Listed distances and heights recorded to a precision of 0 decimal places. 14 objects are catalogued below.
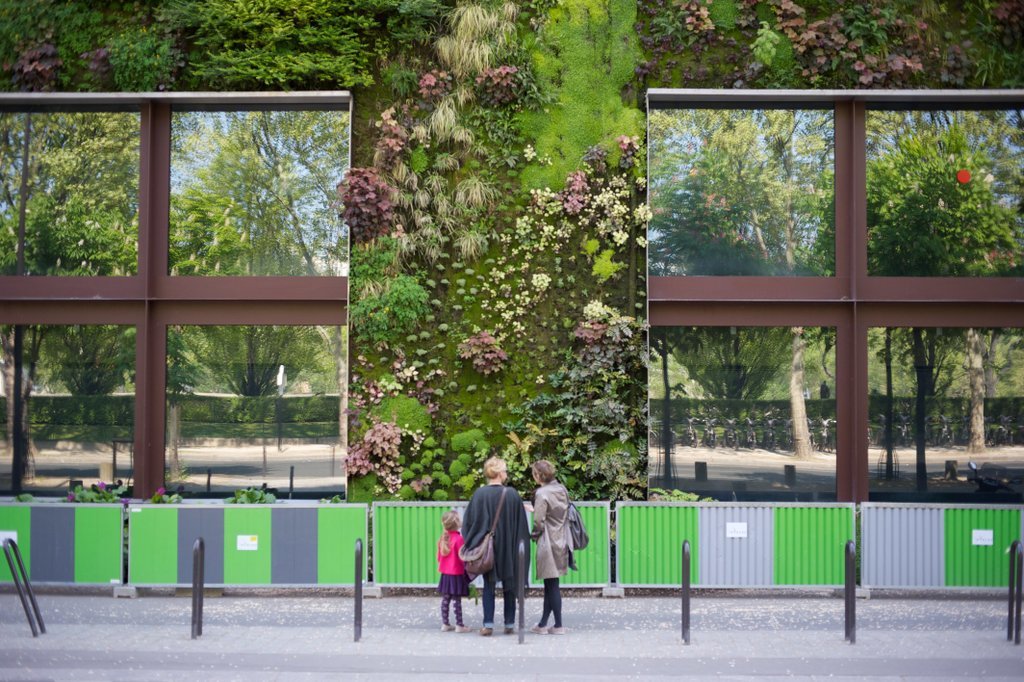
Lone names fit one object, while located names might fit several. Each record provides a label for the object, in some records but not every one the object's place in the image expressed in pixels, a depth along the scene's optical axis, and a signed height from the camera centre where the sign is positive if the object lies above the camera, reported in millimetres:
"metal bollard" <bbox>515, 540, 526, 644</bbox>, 9797 -1884
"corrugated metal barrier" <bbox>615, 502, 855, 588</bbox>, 12367 -1968
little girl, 10469 -1920
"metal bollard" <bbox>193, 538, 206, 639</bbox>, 10102 -2049
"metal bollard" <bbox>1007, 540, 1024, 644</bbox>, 10148 -2062
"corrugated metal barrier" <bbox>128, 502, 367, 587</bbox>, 12281 -2003
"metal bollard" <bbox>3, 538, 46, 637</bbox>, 10273 -2214
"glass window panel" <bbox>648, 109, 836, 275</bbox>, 13727 +2321
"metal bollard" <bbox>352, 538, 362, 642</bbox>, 10164 -2194
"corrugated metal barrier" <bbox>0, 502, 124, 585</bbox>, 12438 -2042
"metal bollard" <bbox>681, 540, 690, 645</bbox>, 10016 -2173
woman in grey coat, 10219 -1601
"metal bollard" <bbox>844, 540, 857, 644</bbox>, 9906 -2077
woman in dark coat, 10273 -1531
